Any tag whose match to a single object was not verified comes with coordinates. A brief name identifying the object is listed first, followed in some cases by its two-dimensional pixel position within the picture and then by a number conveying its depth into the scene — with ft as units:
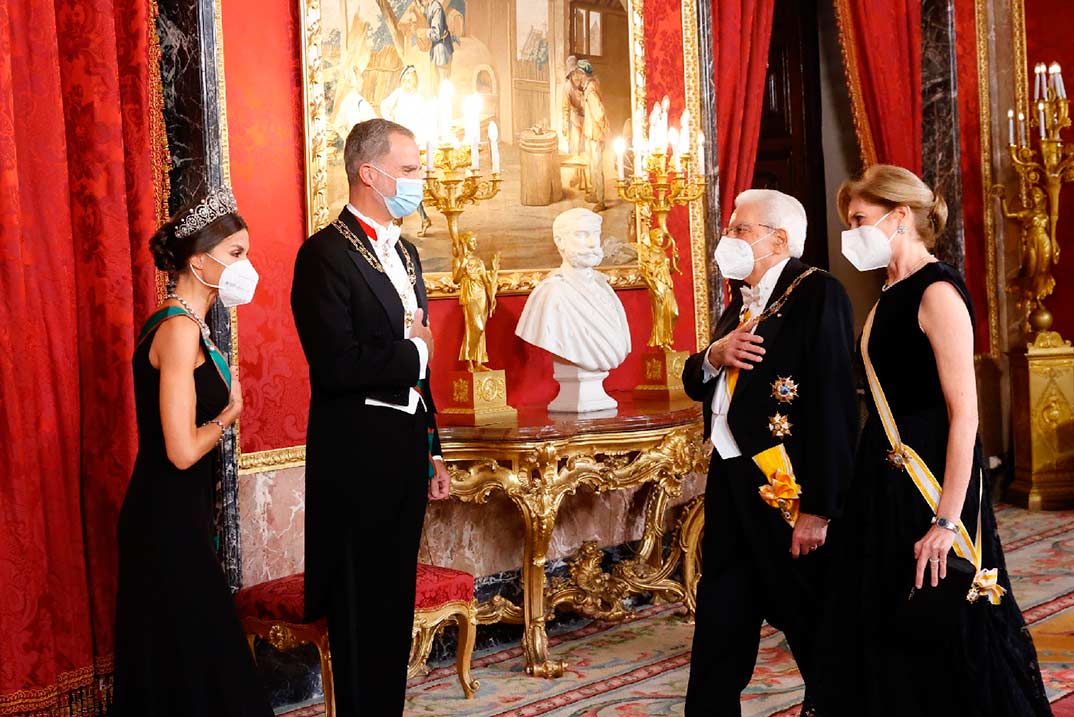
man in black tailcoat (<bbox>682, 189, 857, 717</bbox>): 11.41
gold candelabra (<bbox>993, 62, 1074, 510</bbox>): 25.58
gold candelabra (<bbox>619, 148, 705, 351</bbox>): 18.39
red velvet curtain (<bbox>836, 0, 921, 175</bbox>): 24.71
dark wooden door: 26.76
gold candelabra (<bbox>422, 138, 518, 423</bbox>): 15.81
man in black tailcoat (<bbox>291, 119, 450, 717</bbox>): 11.55
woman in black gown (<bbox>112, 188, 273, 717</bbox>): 10.93
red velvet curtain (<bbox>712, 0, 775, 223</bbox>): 21.70
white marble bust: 16.90
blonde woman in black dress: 10.17
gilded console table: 15.62
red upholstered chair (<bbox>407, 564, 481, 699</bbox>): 14.14
